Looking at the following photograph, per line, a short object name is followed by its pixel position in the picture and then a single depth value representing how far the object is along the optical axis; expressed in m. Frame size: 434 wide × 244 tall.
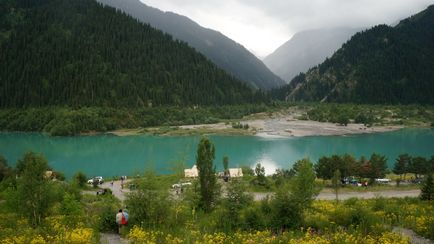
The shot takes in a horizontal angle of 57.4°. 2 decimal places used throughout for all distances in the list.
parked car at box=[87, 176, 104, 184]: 61.44
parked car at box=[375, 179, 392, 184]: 57.77
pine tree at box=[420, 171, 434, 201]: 33.66
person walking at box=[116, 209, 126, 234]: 21.00
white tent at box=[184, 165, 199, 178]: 63.35
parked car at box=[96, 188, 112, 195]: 49.25
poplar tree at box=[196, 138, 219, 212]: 28.52
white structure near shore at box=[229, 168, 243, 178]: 63.62
